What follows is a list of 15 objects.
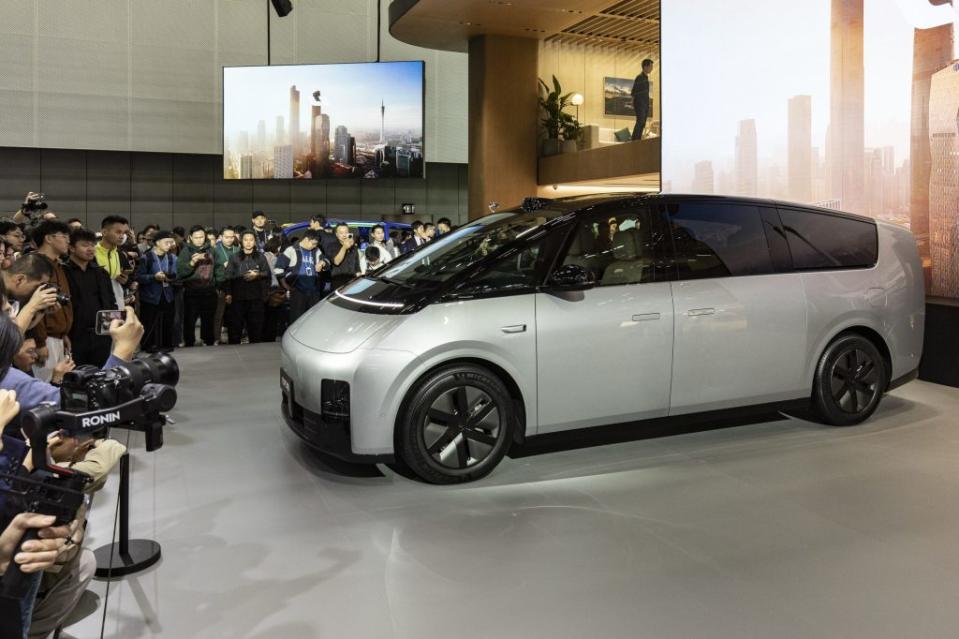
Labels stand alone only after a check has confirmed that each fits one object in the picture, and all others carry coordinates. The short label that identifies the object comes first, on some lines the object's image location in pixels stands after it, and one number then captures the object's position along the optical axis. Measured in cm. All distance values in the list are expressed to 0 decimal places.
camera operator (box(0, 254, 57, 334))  403
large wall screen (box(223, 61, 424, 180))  1484
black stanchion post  293
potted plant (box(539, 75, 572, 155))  1272
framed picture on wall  1255
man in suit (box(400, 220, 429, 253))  1155
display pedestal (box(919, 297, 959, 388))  598
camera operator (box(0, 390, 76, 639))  170
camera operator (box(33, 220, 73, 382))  492
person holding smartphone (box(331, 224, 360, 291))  868
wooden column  1231
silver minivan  375
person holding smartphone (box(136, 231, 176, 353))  804
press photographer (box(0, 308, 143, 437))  204
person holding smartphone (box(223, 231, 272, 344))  879
